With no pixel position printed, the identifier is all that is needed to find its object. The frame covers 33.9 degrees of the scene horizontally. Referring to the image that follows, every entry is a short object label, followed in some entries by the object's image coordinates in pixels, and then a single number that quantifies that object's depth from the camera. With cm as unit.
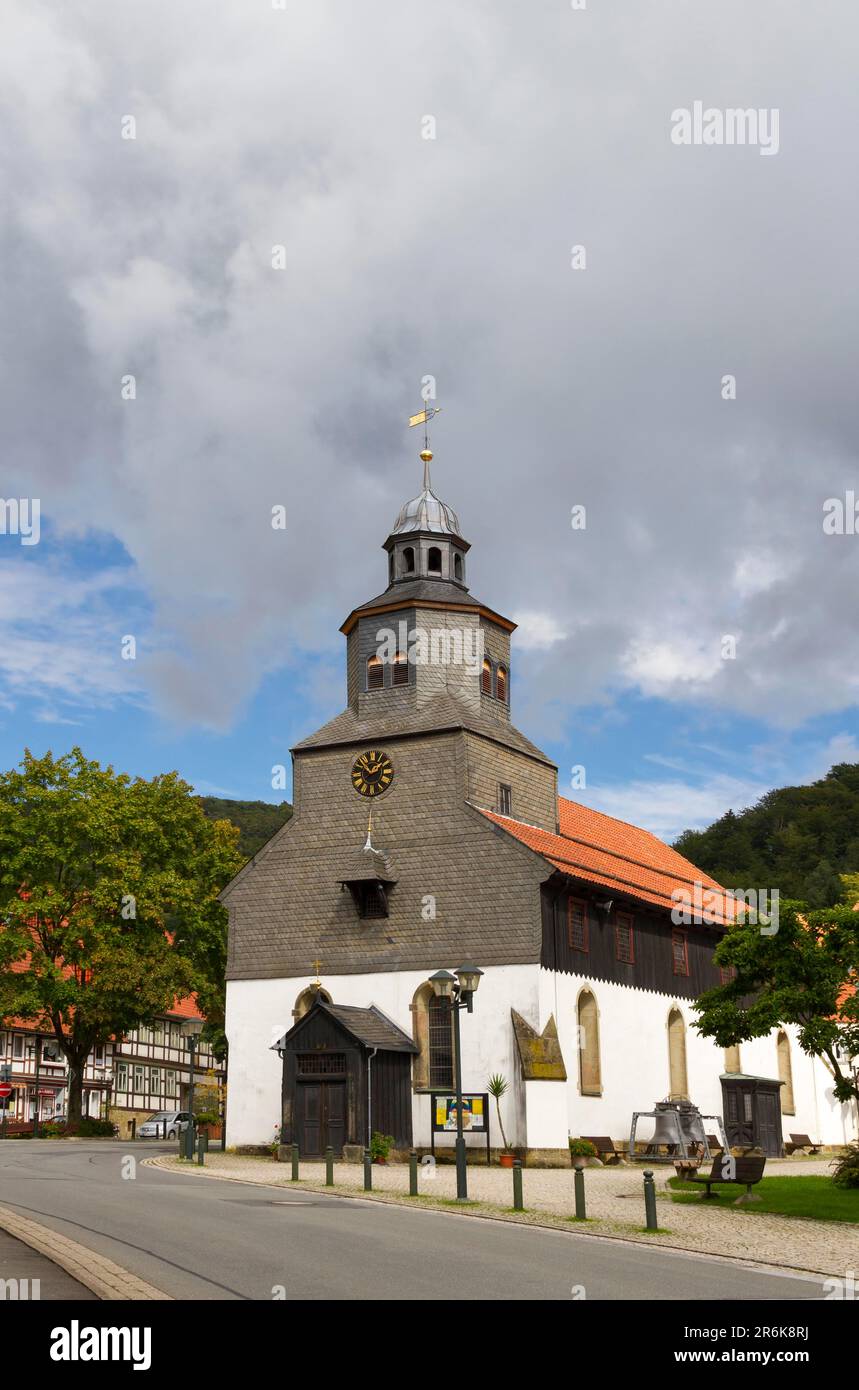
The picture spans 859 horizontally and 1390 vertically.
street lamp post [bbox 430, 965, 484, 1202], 2428
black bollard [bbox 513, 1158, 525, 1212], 2234
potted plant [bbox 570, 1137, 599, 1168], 3725
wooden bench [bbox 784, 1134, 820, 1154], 4934
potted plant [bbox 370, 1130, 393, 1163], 3572
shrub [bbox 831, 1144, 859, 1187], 2695
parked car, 6159
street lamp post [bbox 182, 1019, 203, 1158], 3862
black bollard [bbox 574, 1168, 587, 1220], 2069
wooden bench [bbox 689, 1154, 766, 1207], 2491
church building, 3769
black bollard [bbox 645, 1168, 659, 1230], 1906
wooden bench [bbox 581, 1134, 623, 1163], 3822
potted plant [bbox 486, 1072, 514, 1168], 3722
